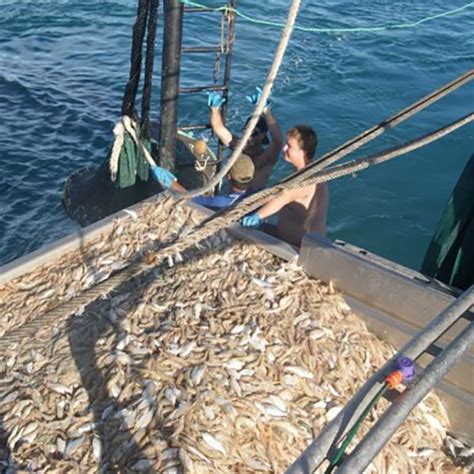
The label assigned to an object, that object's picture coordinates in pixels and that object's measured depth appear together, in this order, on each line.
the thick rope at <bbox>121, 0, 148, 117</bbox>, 6.80
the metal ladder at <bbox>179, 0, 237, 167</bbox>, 6.85
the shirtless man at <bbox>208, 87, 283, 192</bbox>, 6.83
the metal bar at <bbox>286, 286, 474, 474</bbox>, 1.77
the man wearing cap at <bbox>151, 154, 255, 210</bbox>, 6.10
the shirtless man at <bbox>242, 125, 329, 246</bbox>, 5.62
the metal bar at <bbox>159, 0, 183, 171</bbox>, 6.18
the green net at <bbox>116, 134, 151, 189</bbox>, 6.93
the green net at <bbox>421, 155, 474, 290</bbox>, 4.93
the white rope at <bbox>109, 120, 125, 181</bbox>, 6.70
